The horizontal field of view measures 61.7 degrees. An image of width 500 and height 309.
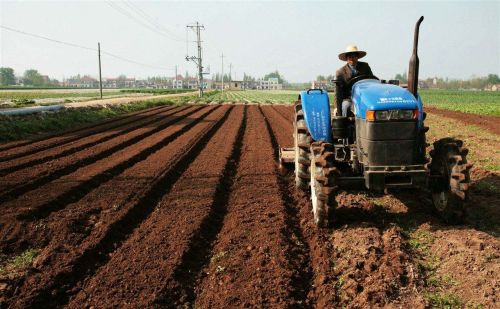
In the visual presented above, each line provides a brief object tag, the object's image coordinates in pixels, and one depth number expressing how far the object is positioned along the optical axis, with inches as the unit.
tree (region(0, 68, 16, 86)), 5703.7
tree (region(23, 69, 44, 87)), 5880.9
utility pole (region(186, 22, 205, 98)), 2332.7
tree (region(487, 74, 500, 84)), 5064.0
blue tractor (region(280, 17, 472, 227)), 179.3
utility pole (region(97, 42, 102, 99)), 1576.0
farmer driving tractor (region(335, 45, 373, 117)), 220.8
